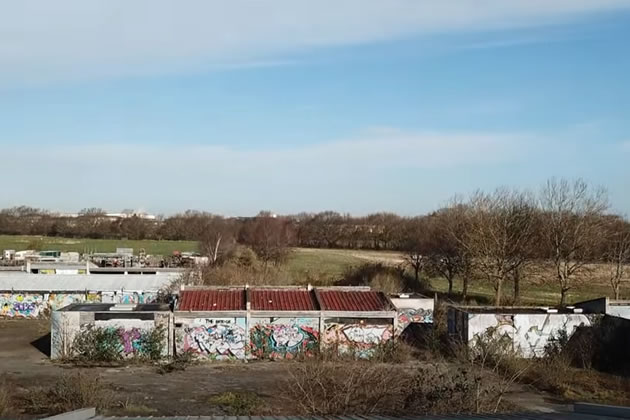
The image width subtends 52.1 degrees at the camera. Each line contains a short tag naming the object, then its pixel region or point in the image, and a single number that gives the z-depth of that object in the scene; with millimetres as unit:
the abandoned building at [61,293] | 41594
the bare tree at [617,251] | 48219
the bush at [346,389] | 15438
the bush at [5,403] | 17734
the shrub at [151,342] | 29656
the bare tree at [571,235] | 46531
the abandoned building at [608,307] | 31247
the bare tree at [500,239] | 47438
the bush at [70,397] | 19719
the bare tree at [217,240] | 65794
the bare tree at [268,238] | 70312
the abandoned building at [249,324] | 29953
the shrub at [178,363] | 28078
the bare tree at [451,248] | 50781
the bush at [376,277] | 49250
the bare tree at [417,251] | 56906
